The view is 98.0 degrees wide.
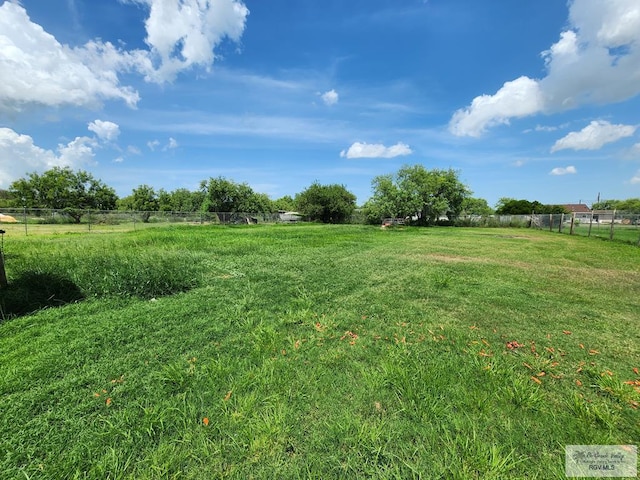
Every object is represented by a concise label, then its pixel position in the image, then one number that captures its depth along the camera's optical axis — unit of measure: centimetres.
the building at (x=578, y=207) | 7486
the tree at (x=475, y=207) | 4078
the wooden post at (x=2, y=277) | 434
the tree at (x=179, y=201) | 6112
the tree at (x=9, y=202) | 4034
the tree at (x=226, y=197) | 3834
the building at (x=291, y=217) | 4753
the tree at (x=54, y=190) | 4078
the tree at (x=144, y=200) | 5819
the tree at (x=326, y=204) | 4425
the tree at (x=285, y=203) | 8210
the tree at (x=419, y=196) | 3192
